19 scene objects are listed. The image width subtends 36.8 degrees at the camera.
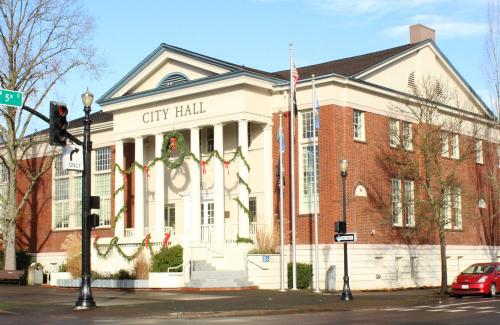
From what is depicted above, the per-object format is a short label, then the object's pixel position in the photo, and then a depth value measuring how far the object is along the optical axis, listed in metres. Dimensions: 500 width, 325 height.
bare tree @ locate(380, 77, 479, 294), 34.16
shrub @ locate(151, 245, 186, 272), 34.56
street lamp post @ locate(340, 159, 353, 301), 27.34
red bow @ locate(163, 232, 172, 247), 36.15
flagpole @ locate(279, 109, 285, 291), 32.44
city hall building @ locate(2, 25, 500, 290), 35.81
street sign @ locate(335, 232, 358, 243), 27.58
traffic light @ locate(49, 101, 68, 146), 21.50
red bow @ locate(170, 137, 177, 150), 39.41
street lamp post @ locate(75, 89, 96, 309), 22.58
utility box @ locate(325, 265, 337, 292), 34.59
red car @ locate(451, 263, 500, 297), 30.47
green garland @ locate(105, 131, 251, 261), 36.78
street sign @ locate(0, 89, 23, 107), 21.31
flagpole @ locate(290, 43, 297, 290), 32.84
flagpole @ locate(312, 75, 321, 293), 33.00
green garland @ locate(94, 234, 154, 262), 36.06
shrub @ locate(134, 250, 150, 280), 35.09
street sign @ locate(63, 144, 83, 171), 23.29
